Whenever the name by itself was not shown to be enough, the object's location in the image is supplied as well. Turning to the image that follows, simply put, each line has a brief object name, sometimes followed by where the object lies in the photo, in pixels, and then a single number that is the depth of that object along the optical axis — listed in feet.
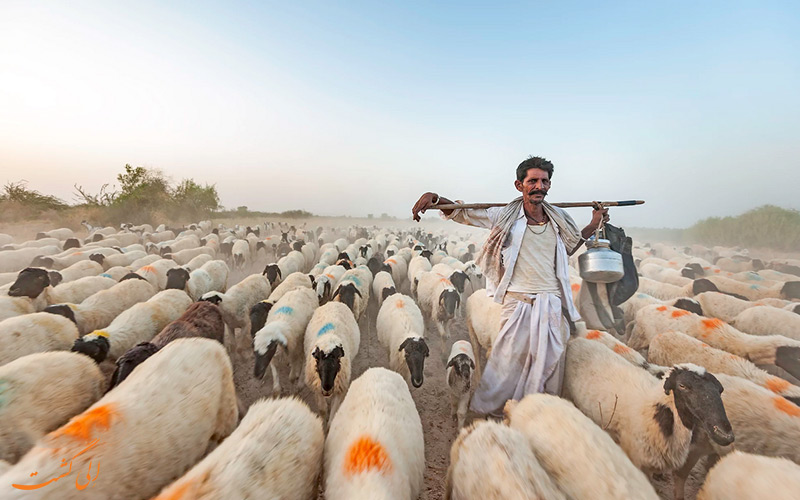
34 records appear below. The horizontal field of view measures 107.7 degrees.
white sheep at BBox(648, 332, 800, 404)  10.55
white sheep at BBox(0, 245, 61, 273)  29.96
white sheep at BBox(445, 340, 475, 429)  13.05
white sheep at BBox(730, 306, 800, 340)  16.17
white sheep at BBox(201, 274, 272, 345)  20.58
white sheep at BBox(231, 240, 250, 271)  45.83
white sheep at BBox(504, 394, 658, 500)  6.23
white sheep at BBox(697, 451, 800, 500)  6.07
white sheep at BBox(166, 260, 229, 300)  23.59
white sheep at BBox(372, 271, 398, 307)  24.35
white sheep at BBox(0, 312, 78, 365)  11.96
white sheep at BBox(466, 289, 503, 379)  15.80
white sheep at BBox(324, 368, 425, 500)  6.88
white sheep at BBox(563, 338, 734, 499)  8.19
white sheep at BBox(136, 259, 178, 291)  26.02
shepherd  9.67
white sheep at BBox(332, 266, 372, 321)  21.26
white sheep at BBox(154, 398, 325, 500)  5.93
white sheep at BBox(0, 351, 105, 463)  8.16
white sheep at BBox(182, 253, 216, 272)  33.05
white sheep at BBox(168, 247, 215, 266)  36.76
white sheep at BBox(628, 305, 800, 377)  12.71
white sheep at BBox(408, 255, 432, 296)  29.63
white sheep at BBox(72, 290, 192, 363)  12.57
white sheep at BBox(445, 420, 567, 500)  5.94
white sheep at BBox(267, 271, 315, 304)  23.20
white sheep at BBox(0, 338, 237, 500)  6.31
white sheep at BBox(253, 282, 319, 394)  14.61
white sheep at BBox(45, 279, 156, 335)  16.91
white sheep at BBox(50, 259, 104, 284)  25.64
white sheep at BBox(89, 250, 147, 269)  30.27
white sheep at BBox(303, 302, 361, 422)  12.44
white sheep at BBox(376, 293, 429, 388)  13.66
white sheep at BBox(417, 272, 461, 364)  21.13
